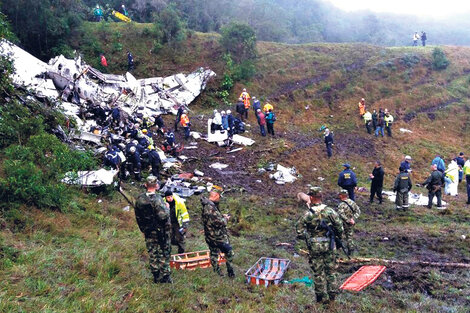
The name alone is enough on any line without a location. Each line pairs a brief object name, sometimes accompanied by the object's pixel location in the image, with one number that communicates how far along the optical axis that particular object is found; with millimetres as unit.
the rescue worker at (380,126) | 21141
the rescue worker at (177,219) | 7249
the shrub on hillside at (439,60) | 29281
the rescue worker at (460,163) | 14708
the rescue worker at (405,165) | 11188
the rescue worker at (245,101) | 20089
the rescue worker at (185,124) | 17000
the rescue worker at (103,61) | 23281
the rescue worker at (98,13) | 28484
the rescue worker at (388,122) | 21156
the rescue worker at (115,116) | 15477
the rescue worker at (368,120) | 21439
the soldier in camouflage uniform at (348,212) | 7277
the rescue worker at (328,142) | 16902
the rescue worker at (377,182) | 11820
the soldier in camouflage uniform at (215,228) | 6238
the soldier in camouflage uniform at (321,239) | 5203
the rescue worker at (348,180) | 10539
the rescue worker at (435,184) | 11195
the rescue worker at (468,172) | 12327
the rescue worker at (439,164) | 13141
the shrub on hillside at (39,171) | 7383
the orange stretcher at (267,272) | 6246
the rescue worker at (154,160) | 12570
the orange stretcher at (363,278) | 6074
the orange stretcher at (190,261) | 6797
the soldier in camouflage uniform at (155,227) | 5641
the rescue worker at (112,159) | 11570
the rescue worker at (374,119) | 21500
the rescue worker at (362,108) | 22773
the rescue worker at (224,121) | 17125
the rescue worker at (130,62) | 24109
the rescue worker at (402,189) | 10992
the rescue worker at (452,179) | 13327
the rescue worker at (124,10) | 30444
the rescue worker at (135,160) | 12578
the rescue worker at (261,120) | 17984
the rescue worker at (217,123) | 17281
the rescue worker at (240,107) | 20156
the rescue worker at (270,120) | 18141
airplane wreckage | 12359
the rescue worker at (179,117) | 17603
